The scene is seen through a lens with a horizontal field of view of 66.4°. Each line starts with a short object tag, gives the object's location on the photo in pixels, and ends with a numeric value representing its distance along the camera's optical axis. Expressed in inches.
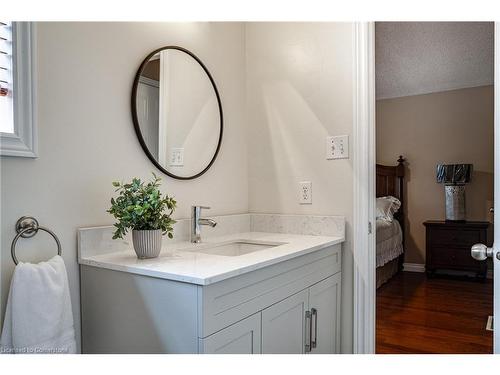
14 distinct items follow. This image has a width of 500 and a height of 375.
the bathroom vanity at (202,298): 43.3
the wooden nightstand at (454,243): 164.6
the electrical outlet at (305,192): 77.9
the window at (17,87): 46.2
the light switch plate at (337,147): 73.0
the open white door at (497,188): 46.6
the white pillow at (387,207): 165.2
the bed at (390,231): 150.7
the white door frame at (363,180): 71.1
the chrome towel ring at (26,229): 45.6
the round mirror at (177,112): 63.7
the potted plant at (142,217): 50.9
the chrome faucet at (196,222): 67.4
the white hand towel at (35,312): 43.3
